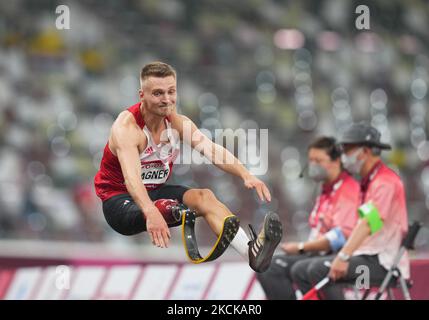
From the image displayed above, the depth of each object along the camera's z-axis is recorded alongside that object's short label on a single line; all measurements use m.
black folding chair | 15.90
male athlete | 11.98
